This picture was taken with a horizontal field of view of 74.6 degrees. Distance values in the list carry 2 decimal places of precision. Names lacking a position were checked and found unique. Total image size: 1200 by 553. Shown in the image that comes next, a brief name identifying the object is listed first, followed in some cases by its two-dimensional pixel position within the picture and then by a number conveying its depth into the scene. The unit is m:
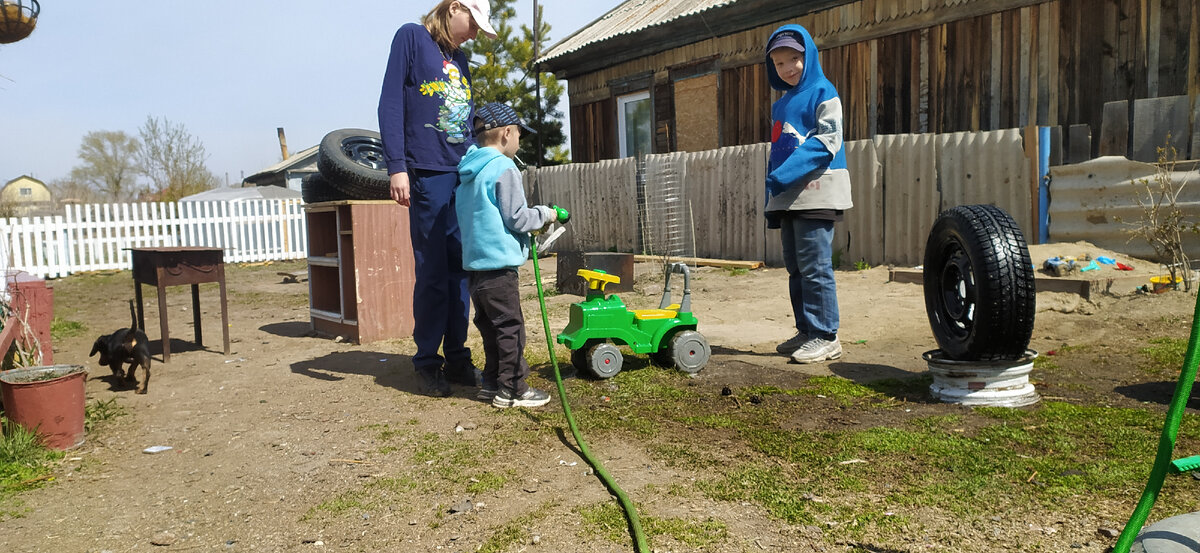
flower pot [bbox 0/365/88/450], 3.42
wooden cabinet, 5.89
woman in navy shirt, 4.31
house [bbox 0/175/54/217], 85.39
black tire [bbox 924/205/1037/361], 3.51
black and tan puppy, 4.71
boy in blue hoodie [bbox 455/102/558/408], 3.91
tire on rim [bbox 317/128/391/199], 6.41
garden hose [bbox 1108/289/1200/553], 1.65
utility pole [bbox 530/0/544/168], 28.80
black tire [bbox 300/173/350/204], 6.90
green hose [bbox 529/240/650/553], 2.26
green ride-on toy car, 4.42
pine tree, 26.38
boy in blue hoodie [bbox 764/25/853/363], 4.73
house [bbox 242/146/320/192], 39.16
